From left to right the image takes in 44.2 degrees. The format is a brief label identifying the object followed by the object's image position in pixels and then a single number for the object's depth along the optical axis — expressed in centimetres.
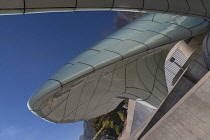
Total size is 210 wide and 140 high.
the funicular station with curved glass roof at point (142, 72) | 835
